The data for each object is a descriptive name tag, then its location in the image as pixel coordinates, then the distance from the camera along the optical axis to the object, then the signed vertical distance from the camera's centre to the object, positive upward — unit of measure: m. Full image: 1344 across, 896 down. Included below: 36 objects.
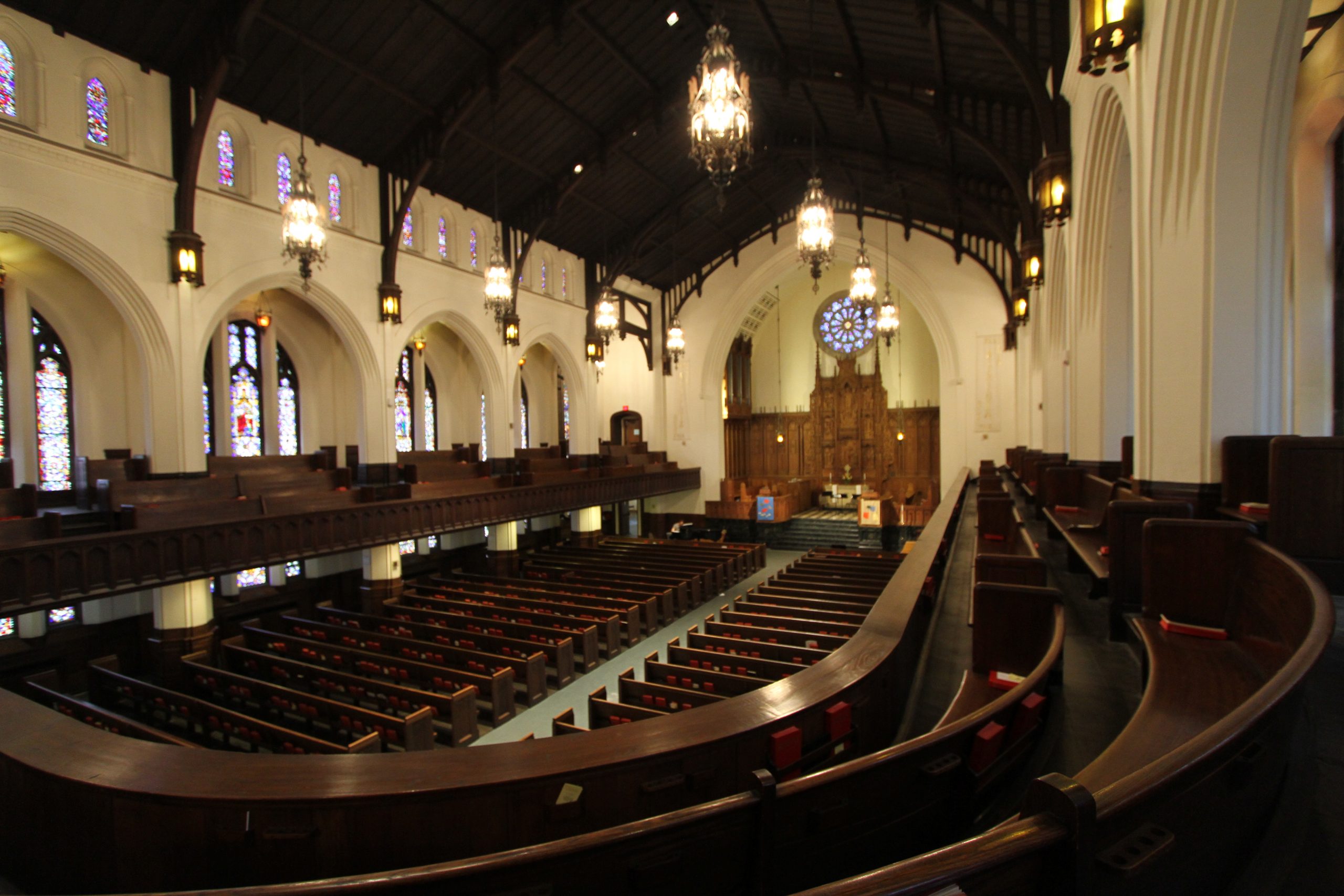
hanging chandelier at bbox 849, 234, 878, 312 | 10.12 +2.49
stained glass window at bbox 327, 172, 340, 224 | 12.36 +4.87
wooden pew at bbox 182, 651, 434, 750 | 6.07 -2.82
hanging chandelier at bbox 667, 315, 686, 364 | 16.33 +2.62
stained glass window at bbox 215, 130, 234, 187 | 10.61 +4.93
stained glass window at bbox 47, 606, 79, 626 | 9.51 -2.44
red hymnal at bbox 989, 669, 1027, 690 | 3.35 -1.31
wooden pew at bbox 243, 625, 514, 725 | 7.65 -2.88
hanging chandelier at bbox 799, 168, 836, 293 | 7.60 +2.54
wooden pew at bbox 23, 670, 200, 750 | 5.27 -2.43
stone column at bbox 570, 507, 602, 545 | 17.80 -2.36
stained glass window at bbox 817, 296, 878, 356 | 22.89 +3.98
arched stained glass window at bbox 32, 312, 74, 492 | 10.59 +0.75
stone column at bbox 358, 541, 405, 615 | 12.12 -2.52
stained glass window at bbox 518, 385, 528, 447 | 22.20 +0.82
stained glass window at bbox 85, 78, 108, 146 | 9.04 +4.88
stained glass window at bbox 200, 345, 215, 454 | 13.04 +1.29
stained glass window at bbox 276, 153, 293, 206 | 11.40 +4.89
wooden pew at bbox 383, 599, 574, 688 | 8.84 -2.86
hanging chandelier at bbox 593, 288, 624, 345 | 14.44 +2.92
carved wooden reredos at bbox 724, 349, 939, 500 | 21.66 -0.07
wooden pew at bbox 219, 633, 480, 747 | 6.84 -2.84
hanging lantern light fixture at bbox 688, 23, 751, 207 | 5.54 +2.98
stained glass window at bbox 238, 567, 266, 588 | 12.12 -2.47
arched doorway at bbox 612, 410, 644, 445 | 22.97 +0.51
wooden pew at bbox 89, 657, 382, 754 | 5.71 -2.79
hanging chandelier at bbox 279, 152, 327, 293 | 8.02 +2.86
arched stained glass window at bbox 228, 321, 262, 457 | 13.70 +1.29
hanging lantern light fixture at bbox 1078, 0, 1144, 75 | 4.09 +2.59
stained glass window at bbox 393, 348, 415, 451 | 17.11 +1.00
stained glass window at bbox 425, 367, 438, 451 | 17.95 +0.89
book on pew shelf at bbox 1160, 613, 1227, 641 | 2.87 -0.92
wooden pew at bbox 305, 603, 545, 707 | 8.24 -2.85
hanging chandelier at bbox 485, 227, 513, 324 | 10.18 +2.62
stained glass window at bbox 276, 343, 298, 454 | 14.55 +1.10
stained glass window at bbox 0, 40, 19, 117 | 8.25 +4.82
